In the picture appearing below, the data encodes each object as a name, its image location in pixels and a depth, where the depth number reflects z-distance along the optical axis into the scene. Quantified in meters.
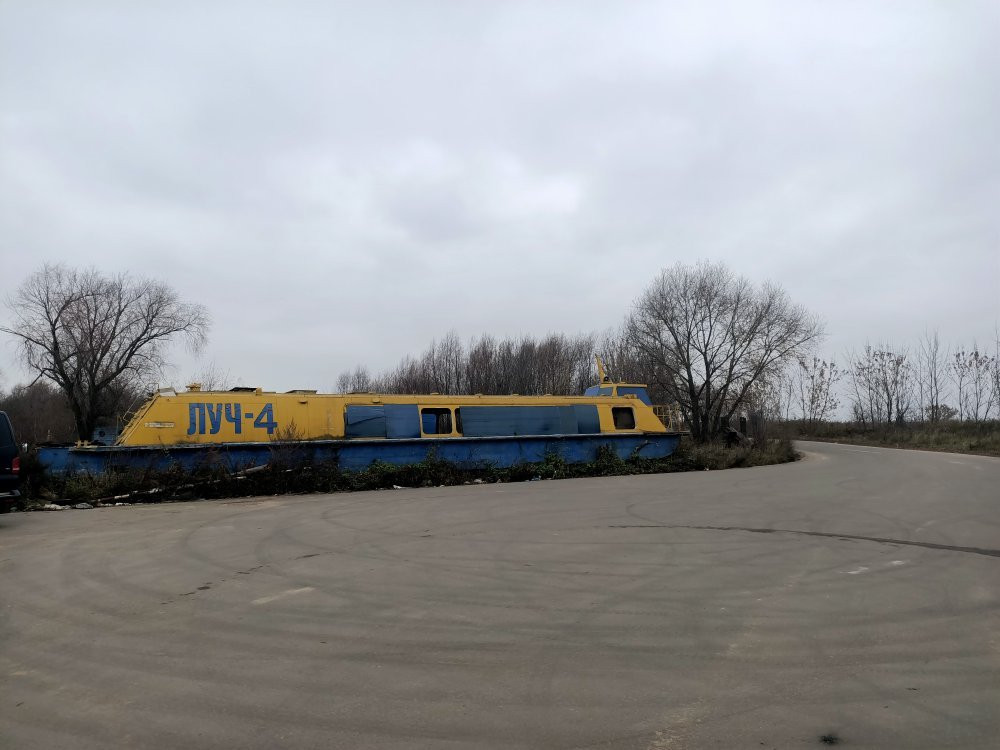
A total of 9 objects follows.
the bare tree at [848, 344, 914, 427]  55.02
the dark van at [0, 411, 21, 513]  10.34
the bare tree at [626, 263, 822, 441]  38.53
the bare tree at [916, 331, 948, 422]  51.88
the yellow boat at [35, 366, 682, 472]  16.66
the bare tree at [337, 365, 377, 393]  62.47
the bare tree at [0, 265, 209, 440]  38.81
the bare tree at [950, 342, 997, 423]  49.58
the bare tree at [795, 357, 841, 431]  59.41
